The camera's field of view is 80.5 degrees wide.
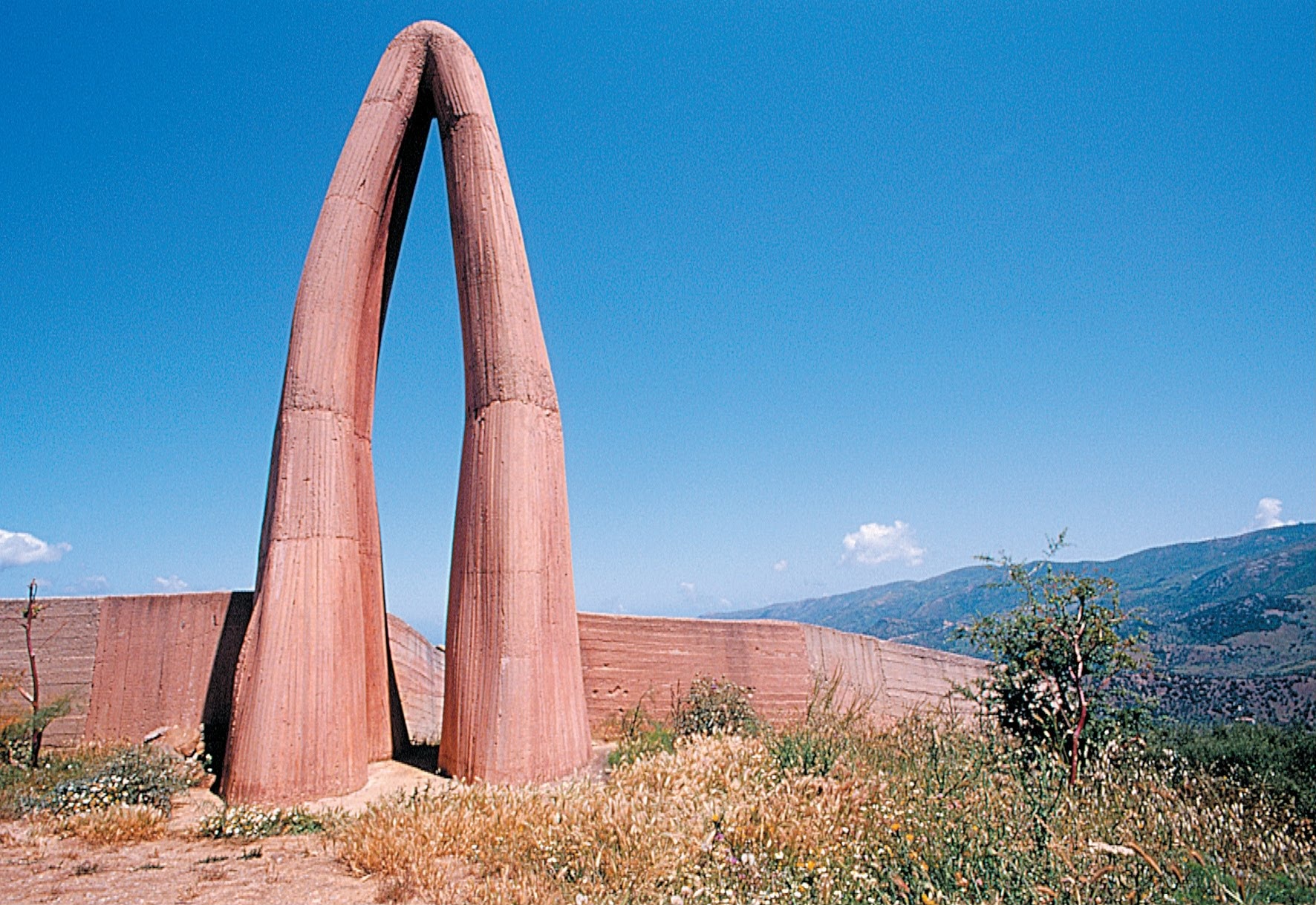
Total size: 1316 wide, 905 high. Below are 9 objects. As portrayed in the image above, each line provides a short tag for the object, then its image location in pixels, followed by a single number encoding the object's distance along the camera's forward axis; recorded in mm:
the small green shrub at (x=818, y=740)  6402
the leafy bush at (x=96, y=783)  6438
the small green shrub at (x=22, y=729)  7895
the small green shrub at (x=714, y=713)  8961
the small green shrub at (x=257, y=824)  5898
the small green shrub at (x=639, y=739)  7824
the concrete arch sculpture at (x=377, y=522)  7168
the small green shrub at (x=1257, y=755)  6016
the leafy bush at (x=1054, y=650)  6438
